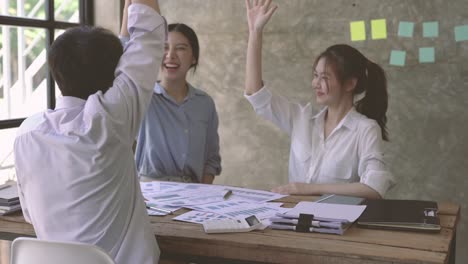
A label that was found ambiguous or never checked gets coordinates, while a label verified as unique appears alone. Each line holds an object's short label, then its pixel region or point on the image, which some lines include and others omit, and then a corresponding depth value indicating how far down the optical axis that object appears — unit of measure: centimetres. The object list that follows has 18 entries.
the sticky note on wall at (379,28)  367
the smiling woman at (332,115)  274
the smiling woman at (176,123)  301
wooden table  174
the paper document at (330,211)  205
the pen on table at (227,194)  244
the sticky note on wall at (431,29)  355
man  165
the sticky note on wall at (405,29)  361
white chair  154
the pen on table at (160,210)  221
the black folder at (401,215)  195
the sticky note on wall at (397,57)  364
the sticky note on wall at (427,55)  357
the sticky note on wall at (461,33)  349
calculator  194
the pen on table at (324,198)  233
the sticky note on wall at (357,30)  372
